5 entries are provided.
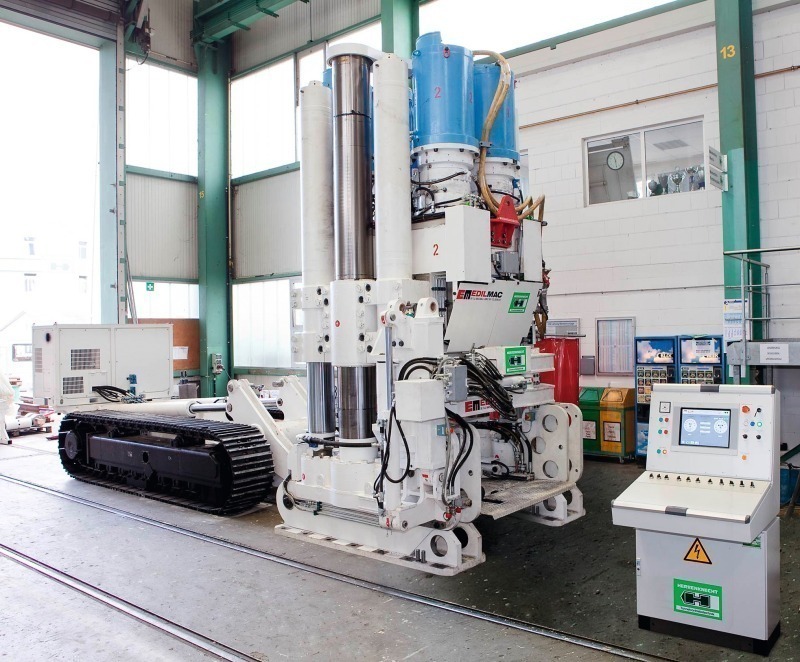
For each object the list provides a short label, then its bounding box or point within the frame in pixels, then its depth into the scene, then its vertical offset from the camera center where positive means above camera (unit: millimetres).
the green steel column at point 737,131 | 7832 +2351
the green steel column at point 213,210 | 15344 +3106
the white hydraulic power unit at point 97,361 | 8859 -115
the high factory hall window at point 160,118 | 14753 +5060
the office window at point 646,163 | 8797 +2320
